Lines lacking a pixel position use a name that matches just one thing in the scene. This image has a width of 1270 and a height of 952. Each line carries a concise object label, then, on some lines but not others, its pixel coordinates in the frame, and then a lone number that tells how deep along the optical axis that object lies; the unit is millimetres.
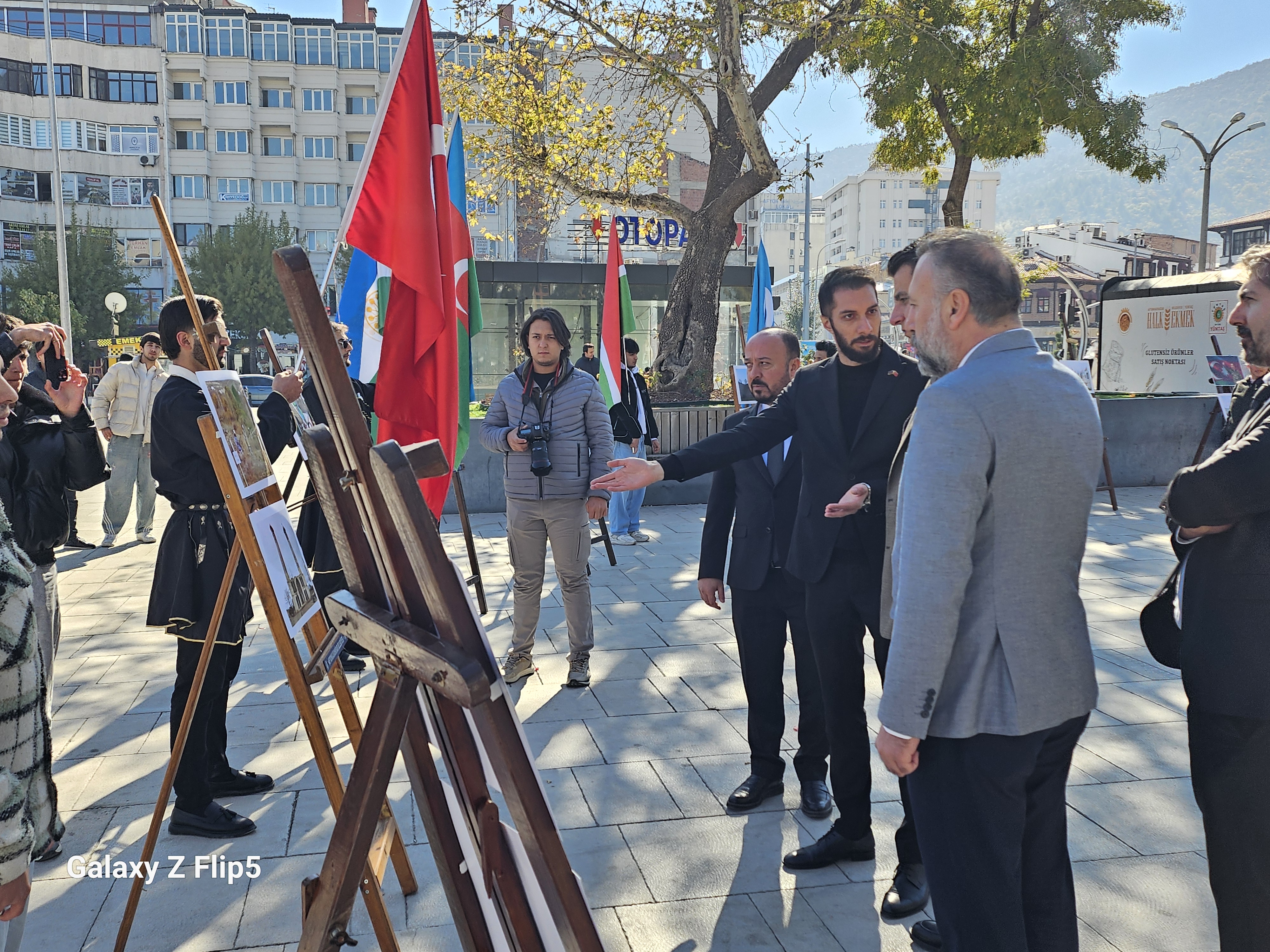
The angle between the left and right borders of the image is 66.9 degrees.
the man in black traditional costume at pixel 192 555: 3684
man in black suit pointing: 3477
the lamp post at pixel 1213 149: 24656
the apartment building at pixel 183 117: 51312
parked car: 30781
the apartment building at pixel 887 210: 142375
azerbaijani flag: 5555
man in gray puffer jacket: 5535
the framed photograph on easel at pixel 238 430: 3043
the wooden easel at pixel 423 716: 1445
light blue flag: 12562
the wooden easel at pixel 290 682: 2748
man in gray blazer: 2062
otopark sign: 31672
